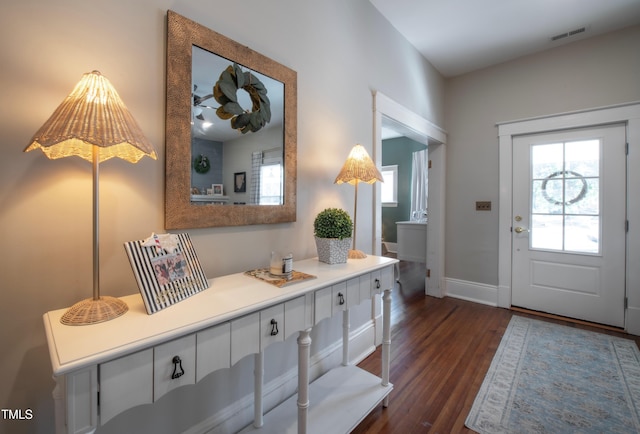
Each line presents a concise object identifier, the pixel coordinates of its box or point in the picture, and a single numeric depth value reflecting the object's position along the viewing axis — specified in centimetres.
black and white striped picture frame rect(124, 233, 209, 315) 88
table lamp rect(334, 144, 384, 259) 177
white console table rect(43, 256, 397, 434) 67
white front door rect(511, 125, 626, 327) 273
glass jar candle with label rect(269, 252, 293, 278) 130
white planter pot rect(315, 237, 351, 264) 159
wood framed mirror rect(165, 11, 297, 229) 118
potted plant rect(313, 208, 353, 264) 159
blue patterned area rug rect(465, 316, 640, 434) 153
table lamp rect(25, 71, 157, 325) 75
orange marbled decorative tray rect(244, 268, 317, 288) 120
